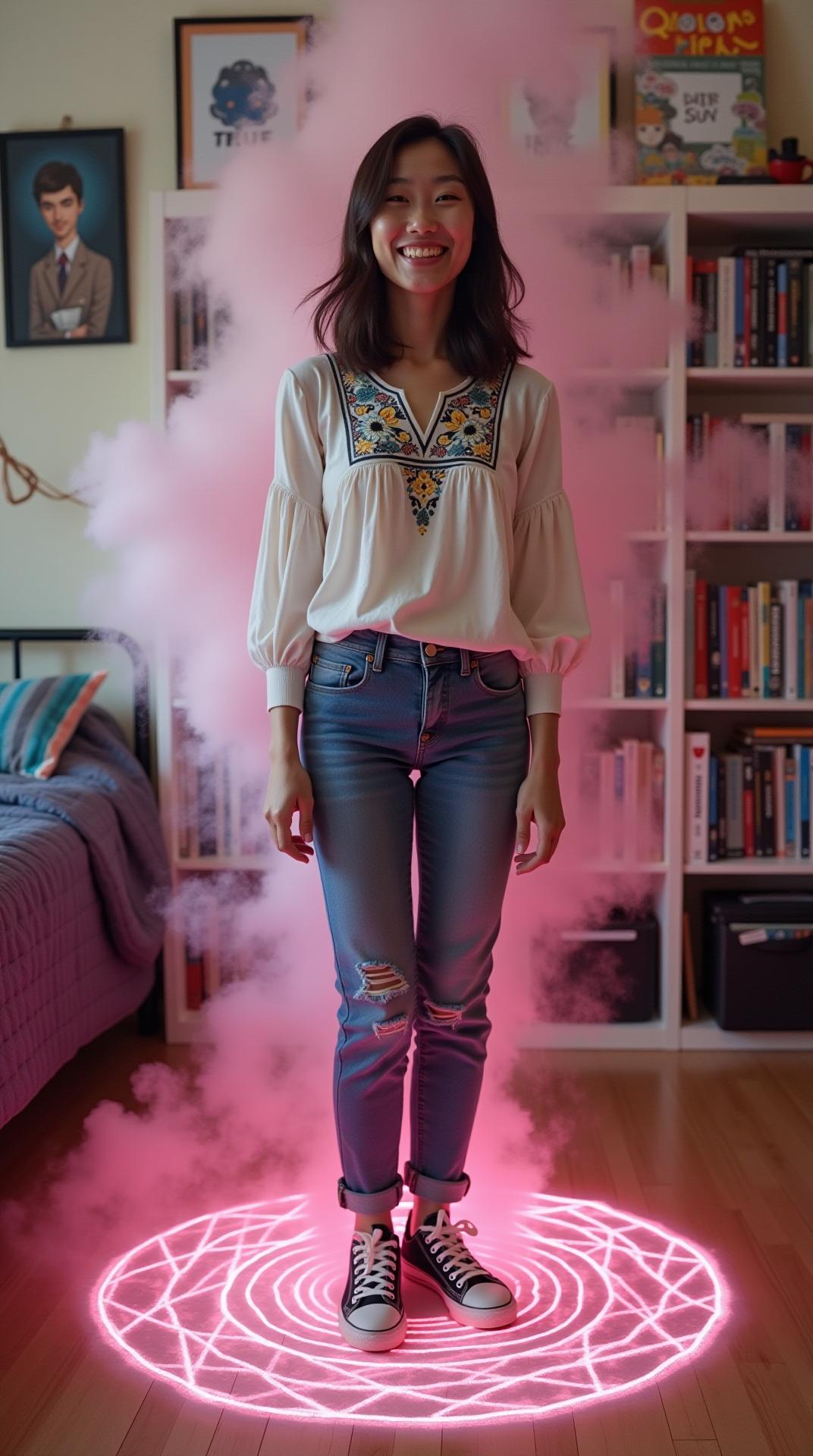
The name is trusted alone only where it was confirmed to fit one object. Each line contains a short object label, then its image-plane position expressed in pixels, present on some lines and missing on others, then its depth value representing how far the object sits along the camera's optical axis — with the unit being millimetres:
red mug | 2572
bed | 1938
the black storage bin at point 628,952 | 2639
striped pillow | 2557
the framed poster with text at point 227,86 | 2711
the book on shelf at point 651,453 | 2480
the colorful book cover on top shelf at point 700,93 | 2619
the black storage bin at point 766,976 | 2605
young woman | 1442
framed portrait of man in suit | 2775
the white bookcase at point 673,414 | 2512
